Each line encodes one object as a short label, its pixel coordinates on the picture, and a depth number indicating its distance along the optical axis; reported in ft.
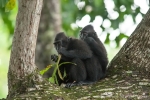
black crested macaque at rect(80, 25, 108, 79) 44.28
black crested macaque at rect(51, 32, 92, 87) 43.19
